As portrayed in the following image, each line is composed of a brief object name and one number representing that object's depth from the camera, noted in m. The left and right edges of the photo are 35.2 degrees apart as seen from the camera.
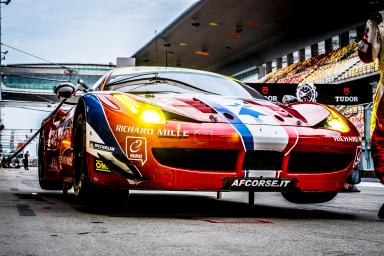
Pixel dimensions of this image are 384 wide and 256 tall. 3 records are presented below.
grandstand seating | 25.19
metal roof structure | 26.81
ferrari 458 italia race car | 4.11
